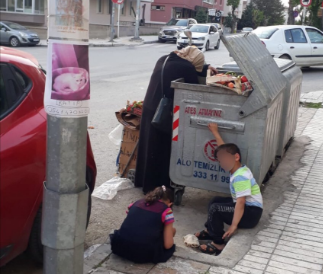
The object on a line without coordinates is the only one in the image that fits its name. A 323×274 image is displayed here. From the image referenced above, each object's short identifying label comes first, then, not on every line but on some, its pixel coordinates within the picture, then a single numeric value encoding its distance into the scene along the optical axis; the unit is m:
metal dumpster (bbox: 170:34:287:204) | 4.93
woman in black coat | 5.46
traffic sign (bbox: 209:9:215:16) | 60.97
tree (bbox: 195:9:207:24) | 59.56
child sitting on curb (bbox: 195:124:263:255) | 4.58
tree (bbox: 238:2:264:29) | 72.81
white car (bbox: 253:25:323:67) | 17.11
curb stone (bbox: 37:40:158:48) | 31.27
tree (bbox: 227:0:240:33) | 71.88
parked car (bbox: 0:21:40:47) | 26.78
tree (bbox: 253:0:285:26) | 77.50
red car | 3.31
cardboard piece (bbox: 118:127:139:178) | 6.15
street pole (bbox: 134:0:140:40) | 37.25
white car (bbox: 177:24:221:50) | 28.83
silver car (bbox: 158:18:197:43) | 37.09
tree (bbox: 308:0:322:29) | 25.92
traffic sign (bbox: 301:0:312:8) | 19.05
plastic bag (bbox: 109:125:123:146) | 6.72
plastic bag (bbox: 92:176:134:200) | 5.68
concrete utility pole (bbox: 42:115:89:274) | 3.01
